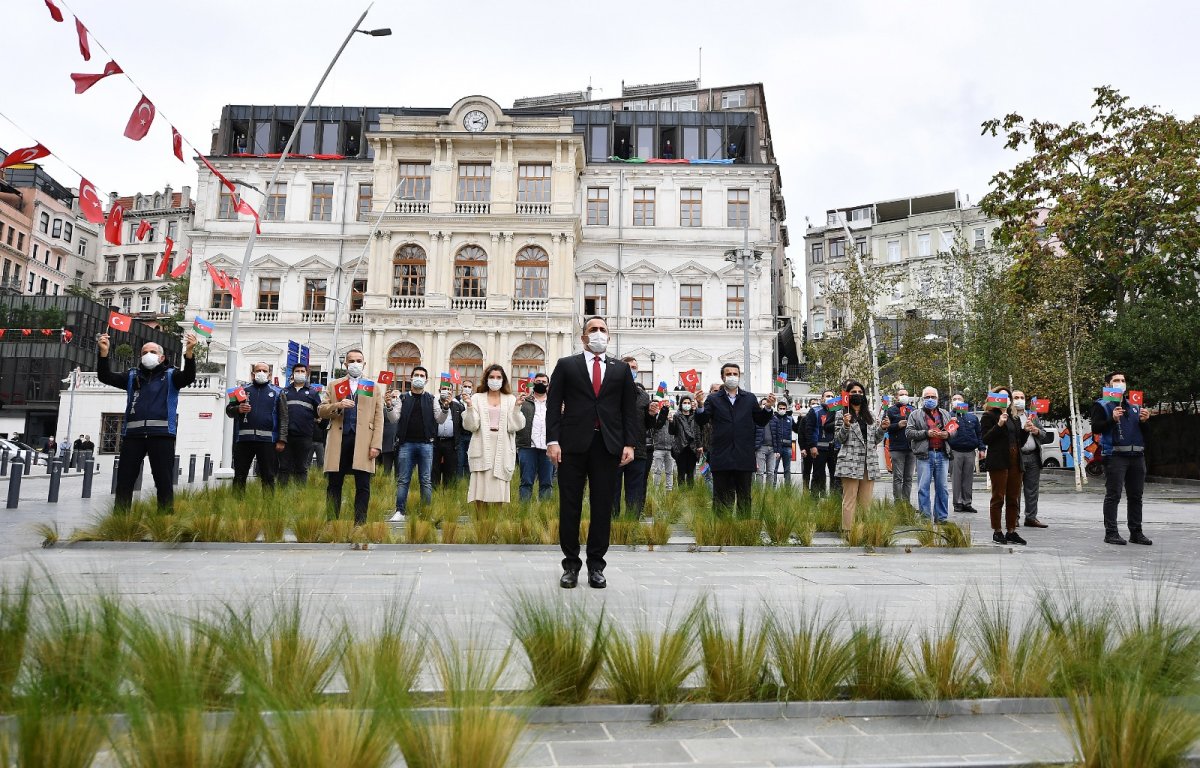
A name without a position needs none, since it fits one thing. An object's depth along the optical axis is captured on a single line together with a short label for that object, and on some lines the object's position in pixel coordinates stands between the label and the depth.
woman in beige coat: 11.28
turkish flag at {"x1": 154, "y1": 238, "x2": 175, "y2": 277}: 18.24
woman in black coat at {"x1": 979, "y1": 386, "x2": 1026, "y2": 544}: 11.40
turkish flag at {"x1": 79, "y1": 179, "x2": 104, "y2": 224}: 13.81
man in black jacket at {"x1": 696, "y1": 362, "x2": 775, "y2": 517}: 10.73
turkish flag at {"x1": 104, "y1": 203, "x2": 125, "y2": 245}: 15.54
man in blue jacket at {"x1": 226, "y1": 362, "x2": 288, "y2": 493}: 12.87
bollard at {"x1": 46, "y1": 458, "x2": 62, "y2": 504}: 15.46
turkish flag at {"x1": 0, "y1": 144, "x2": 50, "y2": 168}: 12.05
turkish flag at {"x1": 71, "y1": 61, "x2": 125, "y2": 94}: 13.32
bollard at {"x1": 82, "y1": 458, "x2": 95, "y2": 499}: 16.80
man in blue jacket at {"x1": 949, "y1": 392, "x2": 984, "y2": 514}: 15.37
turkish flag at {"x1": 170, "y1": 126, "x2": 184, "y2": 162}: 15.41
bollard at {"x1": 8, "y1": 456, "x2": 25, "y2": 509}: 13.96
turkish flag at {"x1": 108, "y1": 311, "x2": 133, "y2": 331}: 16.77
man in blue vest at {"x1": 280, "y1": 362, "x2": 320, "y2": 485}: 13.99
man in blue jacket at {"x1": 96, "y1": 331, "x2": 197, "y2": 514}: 9.67
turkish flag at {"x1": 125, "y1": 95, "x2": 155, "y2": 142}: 14.39
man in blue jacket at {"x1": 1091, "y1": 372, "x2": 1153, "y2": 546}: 11.30
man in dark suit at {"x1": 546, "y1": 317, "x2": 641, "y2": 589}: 7.14
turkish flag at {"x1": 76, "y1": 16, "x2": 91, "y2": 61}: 12.66
